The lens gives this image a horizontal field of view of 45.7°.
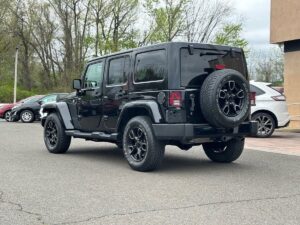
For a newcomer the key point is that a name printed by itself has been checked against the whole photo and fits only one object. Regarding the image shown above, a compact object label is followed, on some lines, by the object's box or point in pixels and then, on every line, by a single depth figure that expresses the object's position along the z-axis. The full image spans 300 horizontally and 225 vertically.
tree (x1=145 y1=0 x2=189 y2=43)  32.51
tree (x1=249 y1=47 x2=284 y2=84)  37.53
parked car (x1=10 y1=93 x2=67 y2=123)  16.41
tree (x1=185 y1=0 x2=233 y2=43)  33.57
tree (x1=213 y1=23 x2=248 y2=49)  33.73
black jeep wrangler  5.29
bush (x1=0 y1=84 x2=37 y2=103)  28.45
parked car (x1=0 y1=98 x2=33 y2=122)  18.04
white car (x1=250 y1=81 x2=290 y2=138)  9.82
